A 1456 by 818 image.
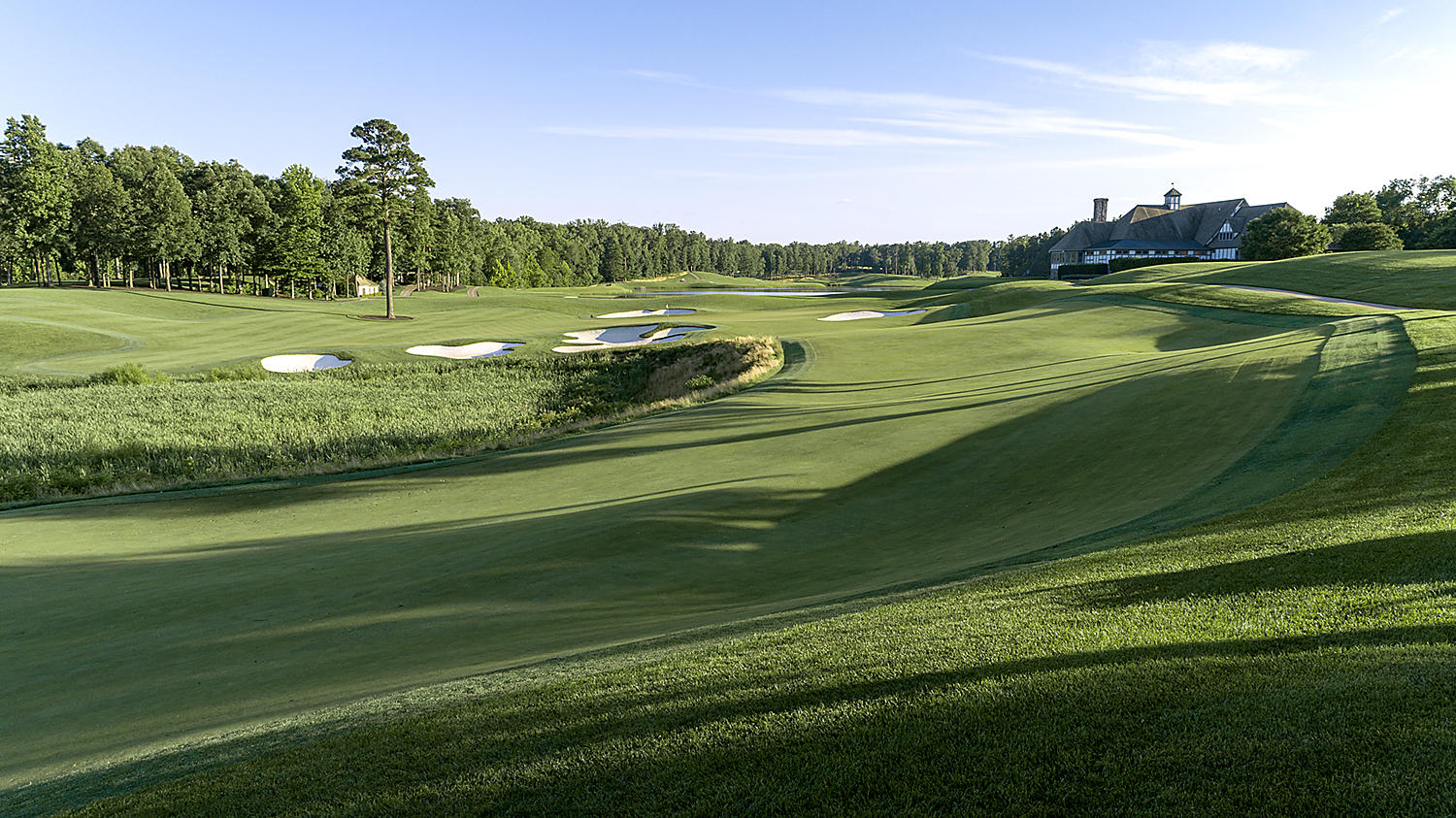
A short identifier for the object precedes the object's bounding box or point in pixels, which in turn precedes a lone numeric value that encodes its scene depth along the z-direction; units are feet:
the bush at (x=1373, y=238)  213.46
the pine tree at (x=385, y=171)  183.11
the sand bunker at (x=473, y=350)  131.13
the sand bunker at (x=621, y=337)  141.73
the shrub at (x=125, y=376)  101.30
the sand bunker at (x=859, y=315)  188.44
